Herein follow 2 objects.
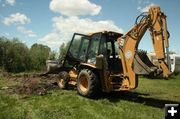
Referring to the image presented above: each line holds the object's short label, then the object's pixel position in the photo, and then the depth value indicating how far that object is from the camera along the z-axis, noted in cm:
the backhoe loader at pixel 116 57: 553
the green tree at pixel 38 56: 1983
